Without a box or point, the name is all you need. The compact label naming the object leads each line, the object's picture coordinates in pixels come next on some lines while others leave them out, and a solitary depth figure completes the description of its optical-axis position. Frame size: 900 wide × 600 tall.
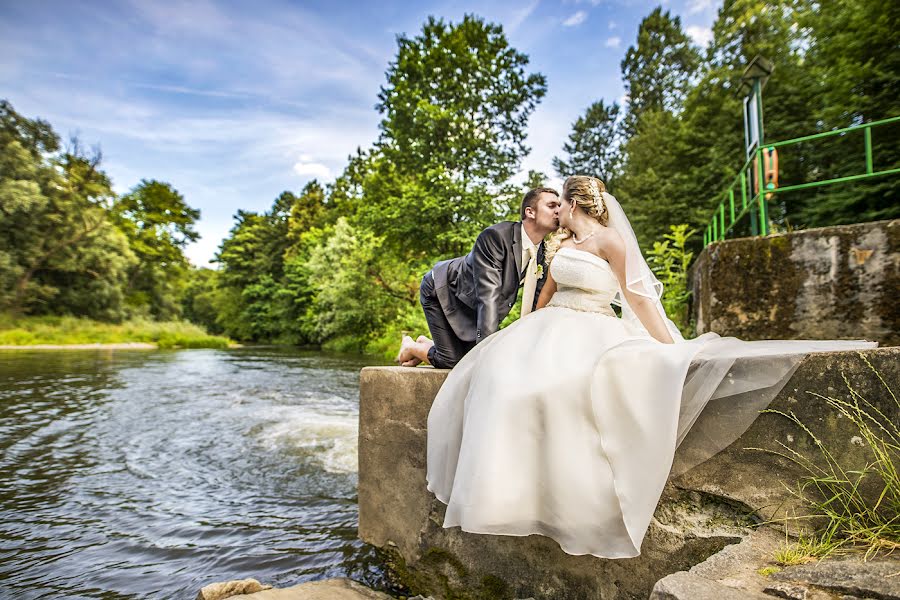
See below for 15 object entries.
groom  3.24
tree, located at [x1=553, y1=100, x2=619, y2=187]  36.84
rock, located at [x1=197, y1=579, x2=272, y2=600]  2.35
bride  1.77
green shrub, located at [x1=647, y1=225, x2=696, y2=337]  7.84
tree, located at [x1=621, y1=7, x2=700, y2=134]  30.66
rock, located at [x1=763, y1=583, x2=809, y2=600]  1.33
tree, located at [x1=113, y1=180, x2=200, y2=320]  39.31
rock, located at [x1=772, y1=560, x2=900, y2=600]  1.29
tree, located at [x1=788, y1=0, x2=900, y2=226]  12.05
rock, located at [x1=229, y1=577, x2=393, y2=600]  2.45
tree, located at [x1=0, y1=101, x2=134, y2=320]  28.44
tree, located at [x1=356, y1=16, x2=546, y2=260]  18.27
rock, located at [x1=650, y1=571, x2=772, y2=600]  1.33
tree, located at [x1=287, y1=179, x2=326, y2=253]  43.44
